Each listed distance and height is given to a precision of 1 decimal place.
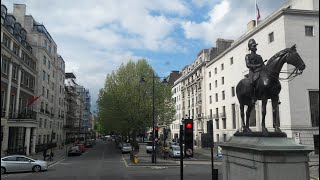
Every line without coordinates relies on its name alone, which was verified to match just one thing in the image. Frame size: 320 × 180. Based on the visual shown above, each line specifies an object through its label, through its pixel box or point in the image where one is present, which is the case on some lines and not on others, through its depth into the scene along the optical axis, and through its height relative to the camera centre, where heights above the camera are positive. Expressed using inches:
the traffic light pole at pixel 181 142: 393.8 -34.3
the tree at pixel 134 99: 1387.9 +131.4
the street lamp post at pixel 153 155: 1004.3 -136.1
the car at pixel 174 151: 1251.5 -148.7
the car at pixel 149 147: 1524.3 -156.4
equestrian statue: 284.3 +54.3
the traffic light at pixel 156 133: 954.5 -44.0
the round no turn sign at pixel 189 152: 366.3 -44.4
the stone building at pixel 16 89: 1170.7 +168.7
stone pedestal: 245.8 -37.7
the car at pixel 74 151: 1464.4 -174.2
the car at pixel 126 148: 1570.6 -167.2
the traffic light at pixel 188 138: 369.9 -24.2
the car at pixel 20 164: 786.6 -138.7
